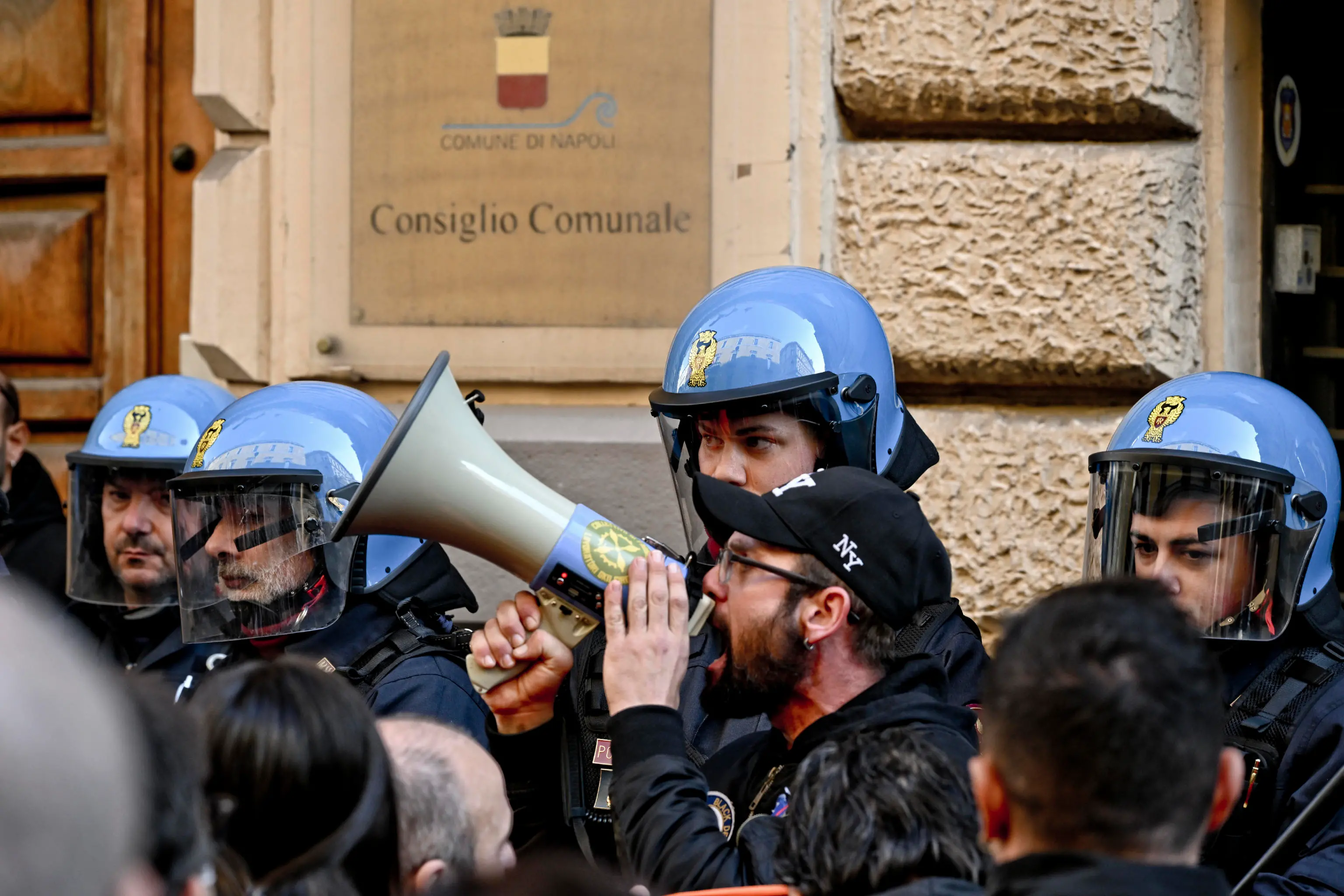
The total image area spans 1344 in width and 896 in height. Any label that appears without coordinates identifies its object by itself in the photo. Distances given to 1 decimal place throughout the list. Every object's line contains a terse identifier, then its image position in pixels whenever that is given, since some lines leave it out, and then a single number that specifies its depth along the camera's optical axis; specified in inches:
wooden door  384.5
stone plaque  325.7
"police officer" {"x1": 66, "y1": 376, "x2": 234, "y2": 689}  322.0
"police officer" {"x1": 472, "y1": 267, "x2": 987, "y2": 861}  208.5
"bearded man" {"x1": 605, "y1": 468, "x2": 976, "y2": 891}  172.6
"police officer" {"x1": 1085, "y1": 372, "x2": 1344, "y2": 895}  203.5
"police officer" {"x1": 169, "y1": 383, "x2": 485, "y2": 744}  248.7
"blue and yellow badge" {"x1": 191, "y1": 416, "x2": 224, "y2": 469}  263.6
